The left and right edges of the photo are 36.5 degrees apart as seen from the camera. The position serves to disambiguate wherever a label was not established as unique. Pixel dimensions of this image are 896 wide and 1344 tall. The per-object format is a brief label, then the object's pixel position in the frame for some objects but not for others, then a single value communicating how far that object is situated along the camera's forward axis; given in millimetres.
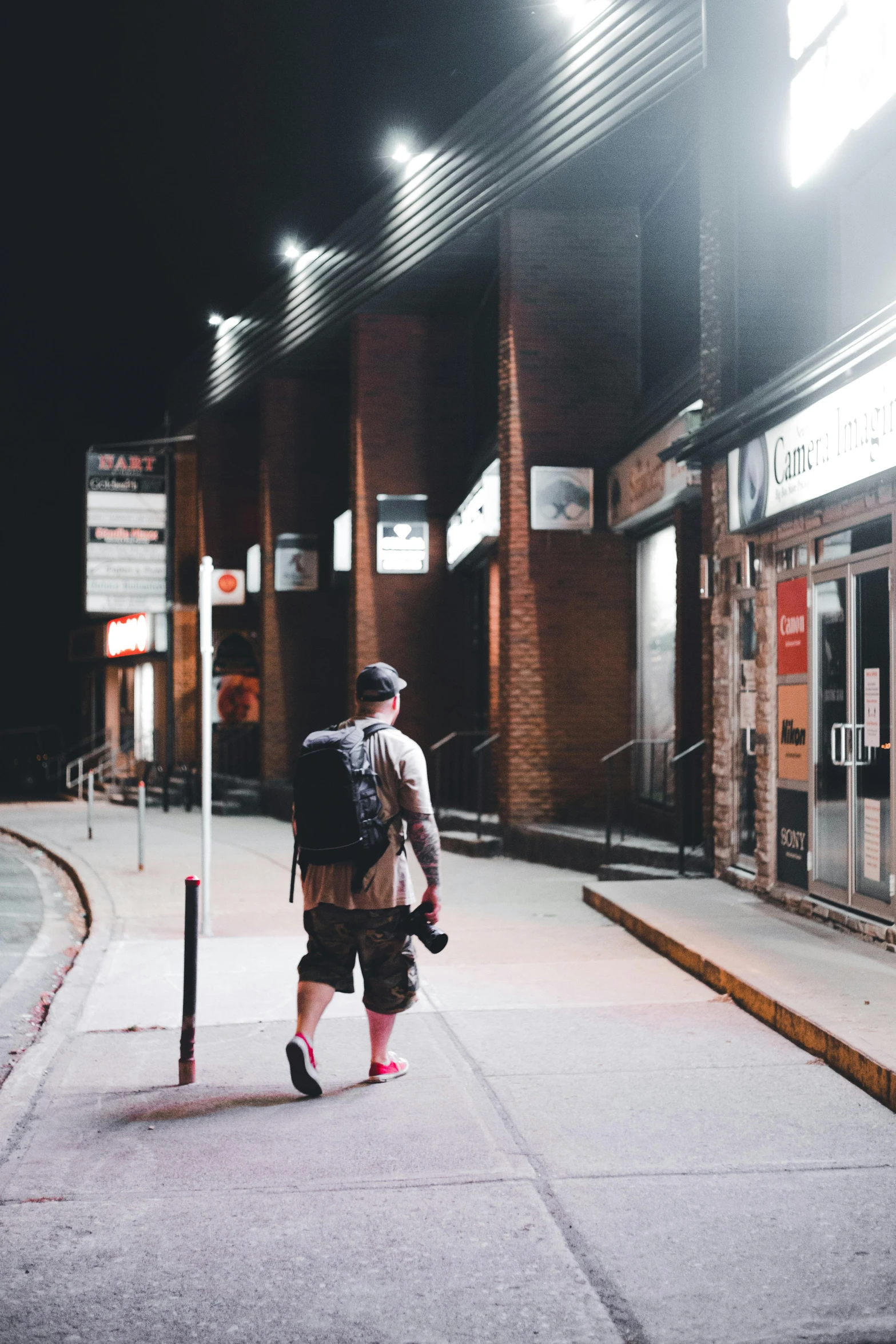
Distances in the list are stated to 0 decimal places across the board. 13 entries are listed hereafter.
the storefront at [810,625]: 8633
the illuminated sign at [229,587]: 29094
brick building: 9609
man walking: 5766
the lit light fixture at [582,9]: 14676
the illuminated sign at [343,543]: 23422
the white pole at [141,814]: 14461
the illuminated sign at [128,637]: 35219
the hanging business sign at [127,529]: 27625
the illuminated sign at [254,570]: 27750
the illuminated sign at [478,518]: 17531
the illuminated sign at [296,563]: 26219
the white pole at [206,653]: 9773
